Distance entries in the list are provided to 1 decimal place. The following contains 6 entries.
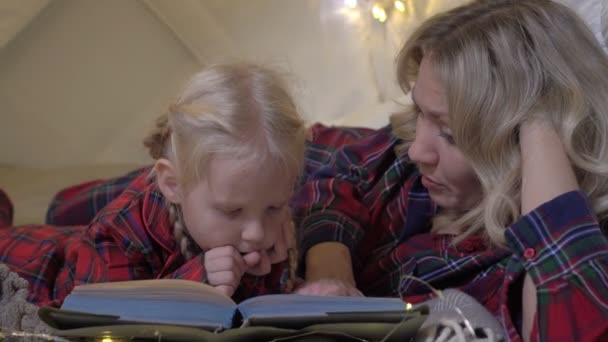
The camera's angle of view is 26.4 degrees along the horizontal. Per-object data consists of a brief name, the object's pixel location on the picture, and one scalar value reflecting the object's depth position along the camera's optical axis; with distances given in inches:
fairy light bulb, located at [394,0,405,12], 76.8
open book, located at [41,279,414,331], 43.4
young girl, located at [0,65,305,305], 50.6
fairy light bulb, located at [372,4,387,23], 78.8
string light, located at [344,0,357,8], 81.1
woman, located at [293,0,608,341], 48.0
